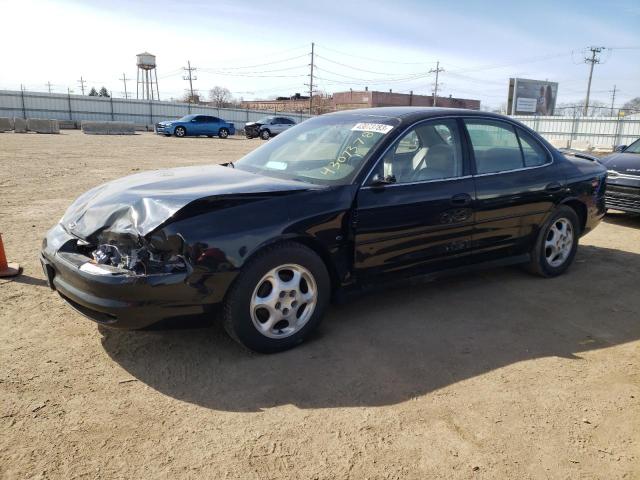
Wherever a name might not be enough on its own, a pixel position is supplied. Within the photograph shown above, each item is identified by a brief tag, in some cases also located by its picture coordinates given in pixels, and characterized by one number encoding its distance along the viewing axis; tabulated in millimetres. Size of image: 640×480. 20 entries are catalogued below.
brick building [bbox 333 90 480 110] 61469
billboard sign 59875
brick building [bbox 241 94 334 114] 64438
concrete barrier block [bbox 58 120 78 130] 39156
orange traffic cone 4492
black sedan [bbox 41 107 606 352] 2930
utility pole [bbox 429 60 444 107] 71200
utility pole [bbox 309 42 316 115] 60750
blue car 32688
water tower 67750
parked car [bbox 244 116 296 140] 34688
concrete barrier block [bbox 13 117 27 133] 30500
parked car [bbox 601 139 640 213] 7621
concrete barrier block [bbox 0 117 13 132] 30484
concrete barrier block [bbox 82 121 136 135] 32031
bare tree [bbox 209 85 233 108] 91188
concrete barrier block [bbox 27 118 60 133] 30672
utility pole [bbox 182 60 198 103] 83688
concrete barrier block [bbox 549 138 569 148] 28453
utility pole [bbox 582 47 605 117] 58159
